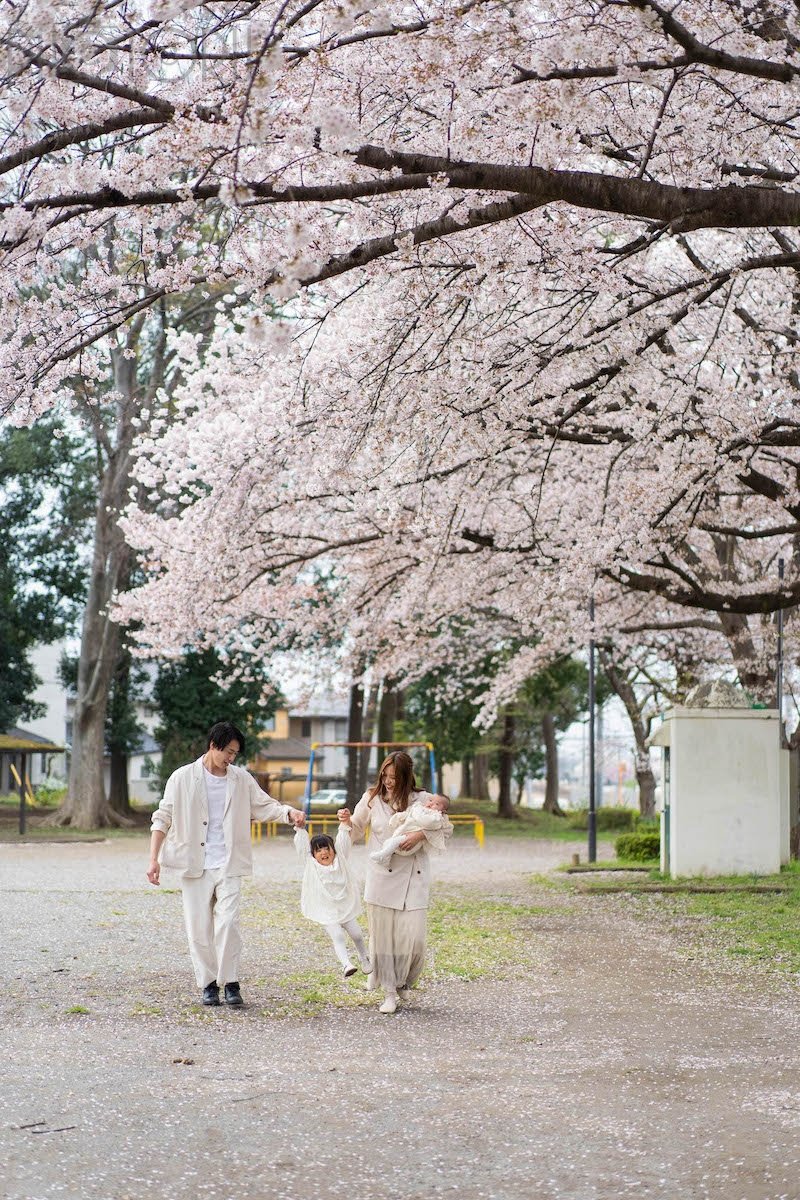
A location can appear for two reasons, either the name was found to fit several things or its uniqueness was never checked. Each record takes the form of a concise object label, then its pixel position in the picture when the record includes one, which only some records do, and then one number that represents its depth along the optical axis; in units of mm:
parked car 55975
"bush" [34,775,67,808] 47625
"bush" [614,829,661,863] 22391
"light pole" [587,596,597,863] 21672
